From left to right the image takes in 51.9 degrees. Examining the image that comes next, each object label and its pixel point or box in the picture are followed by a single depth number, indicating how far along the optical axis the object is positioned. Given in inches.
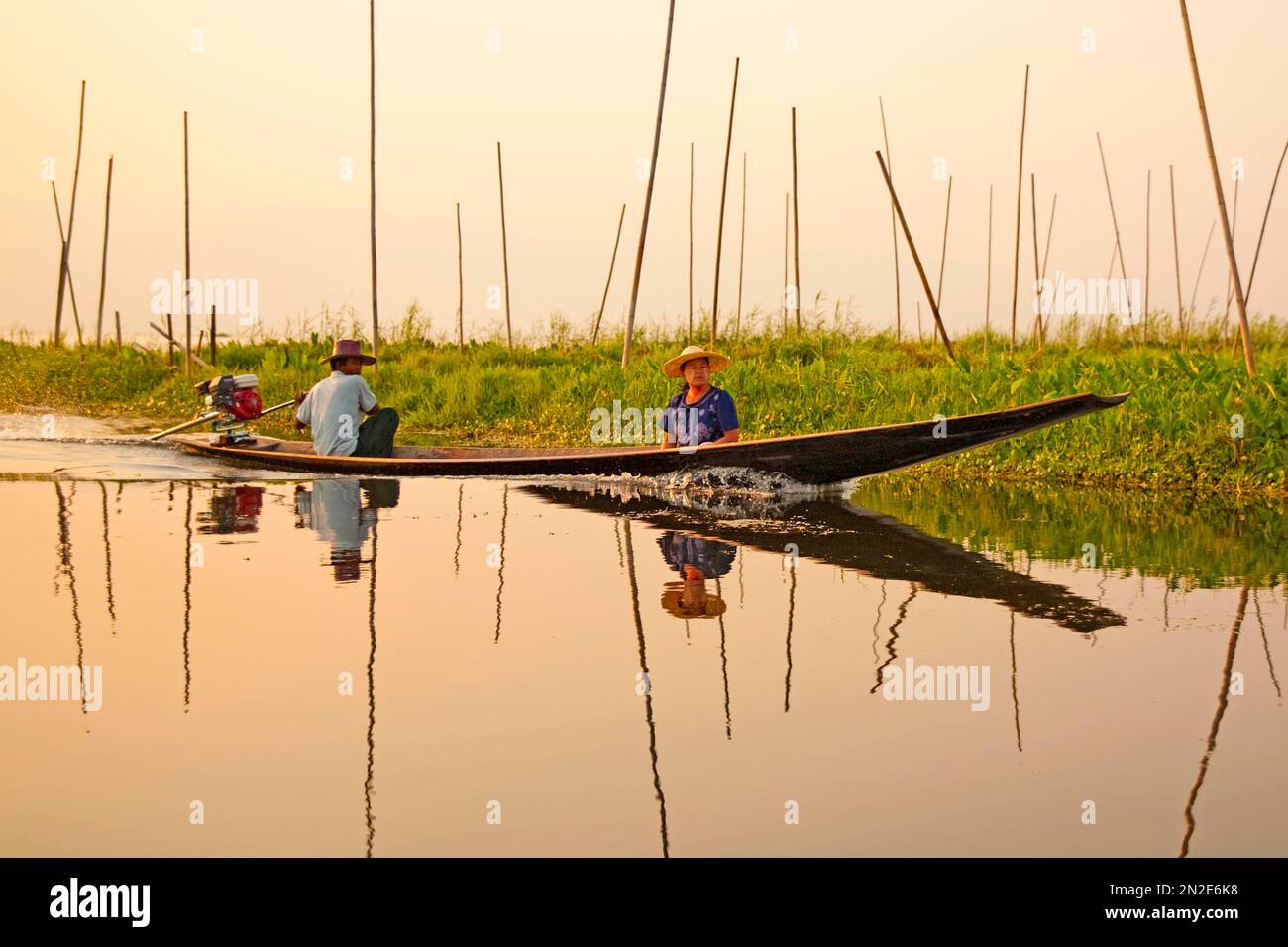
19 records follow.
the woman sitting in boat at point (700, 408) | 350.6
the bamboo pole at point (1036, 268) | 682.9
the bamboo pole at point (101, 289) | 816.9
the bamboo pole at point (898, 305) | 743.6
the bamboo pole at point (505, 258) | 776.4
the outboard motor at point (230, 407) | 472.7
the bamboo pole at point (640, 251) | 547.5
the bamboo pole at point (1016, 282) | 645.9
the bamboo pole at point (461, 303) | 813.9
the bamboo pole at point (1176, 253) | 742.5
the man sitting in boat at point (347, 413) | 406.9
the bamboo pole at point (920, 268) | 474.9
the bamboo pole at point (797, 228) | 646.2
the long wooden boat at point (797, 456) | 307.3
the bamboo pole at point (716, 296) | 604.0
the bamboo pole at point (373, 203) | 652.7
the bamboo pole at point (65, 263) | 791.1
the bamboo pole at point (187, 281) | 695.1
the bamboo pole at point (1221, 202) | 362.6
